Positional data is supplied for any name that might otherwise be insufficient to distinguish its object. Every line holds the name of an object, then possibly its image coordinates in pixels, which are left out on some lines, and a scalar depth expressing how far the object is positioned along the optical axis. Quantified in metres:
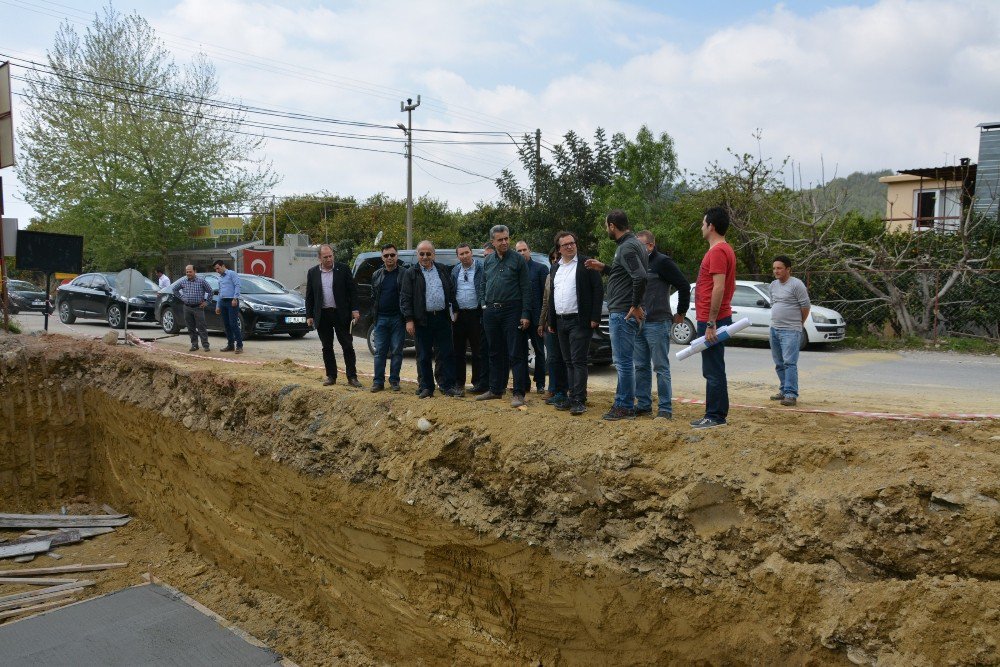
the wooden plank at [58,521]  10.28
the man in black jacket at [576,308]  6.06
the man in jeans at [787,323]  7.54
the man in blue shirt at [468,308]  7.21
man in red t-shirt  5.13
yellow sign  33.44
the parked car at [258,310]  15.13
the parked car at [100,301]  18.62
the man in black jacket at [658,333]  5.69
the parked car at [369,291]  10.73
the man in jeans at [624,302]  5.53
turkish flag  28.53
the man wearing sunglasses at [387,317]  7.49
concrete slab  6.43
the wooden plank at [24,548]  9.38
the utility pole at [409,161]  27.78
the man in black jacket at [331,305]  7.95
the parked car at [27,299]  26.77
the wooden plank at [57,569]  8.77
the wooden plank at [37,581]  8.50
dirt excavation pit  3.50
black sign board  12.62
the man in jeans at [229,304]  12.59
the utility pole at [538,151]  25.52
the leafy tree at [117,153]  30.11
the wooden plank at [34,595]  7.93
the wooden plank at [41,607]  7.70
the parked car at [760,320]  14.72
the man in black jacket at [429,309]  7.07
